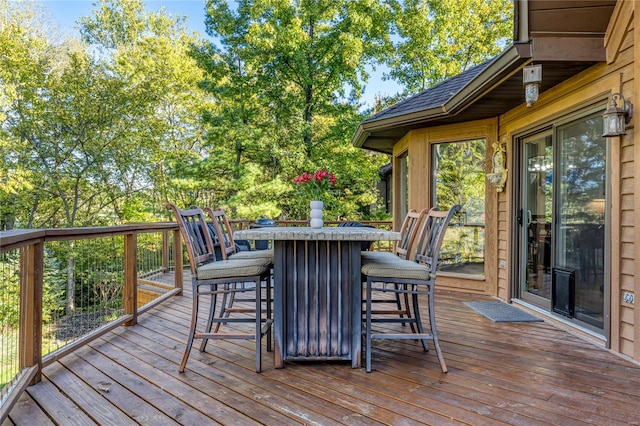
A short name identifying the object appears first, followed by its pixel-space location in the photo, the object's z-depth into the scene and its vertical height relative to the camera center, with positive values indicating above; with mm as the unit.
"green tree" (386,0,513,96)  12227 +5663
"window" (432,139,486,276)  4852 +138
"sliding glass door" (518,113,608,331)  3012 -112
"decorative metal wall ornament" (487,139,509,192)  4383 +467
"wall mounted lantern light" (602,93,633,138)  2607 +636
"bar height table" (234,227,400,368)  2383 -578
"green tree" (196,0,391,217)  9875 +3394
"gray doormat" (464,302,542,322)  3578 -1061
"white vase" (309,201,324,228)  2674 -54
